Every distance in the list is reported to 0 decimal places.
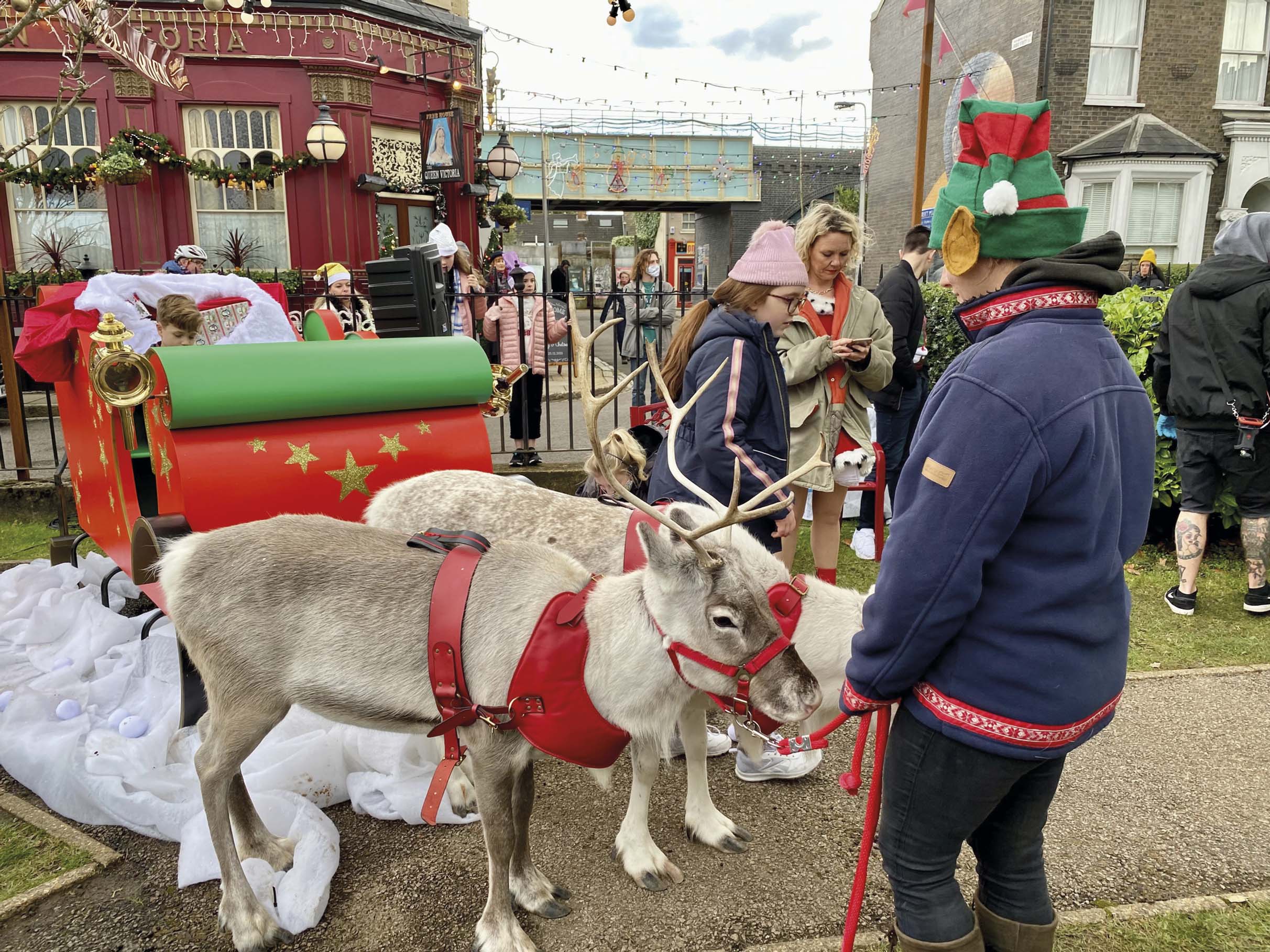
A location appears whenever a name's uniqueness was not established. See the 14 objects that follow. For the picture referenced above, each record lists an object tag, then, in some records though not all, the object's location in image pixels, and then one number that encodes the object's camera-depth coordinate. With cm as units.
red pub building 1409
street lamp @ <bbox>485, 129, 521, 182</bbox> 1631
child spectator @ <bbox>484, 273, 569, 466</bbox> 772
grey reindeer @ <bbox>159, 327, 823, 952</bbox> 249
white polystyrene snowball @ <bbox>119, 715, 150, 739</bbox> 364
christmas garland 1349
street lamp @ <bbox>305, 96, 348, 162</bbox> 1412
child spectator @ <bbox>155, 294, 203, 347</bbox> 472
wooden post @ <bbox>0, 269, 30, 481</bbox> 682
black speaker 524
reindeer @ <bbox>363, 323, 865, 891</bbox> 270
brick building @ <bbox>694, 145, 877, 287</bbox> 3778
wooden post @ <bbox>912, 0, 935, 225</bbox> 1147
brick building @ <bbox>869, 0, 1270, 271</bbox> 1811
